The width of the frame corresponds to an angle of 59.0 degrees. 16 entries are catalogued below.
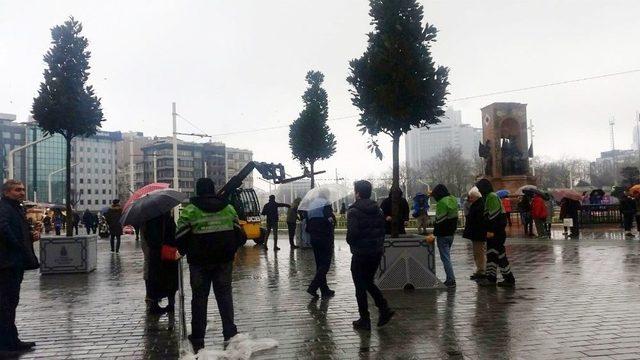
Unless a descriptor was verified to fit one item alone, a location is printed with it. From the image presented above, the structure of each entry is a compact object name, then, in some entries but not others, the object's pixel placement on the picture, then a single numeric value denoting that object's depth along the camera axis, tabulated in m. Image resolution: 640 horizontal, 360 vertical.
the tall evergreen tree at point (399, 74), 10.09
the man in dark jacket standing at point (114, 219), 19.38
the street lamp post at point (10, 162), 31.08
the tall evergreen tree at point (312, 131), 21.81
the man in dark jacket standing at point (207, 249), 5.89
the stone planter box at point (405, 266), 9.30
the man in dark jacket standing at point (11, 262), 6.10
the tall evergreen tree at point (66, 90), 13.41
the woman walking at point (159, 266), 7.68
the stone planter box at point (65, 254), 13.01
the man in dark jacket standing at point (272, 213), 17.98
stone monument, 32.28
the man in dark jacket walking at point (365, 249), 6.68
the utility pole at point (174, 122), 38.99
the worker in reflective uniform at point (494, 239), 9.45
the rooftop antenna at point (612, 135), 98.81
